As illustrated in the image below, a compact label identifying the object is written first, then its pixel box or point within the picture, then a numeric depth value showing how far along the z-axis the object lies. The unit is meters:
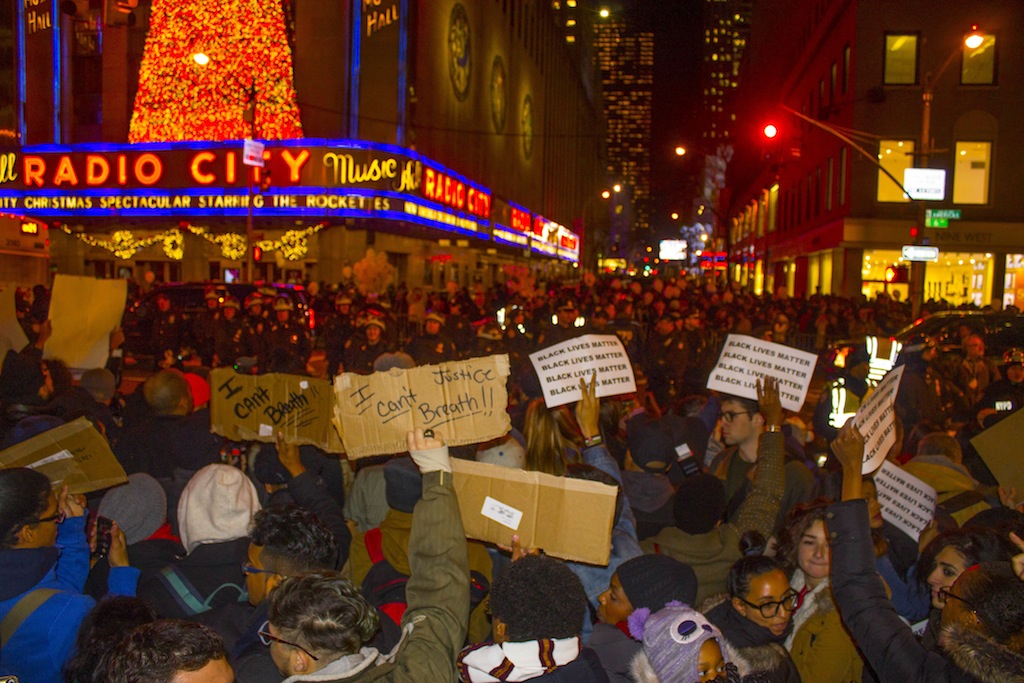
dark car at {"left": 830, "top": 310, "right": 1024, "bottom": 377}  11.52
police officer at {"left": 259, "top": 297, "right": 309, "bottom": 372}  12.64
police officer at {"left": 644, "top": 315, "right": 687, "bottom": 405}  12.10
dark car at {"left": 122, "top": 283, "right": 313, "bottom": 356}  17.42
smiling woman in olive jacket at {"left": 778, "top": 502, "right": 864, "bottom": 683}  3.38
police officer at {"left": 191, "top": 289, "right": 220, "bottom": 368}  15.30
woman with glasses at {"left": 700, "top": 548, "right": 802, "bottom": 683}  3.25
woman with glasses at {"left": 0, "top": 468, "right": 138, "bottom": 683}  2.98
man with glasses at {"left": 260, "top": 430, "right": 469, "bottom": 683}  2.58
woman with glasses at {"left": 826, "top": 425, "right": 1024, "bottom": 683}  2.37
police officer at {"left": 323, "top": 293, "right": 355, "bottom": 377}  14.45
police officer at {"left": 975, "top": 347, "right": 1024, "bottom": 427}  7.60
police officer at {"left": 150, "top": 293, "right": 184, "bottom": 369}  16.10
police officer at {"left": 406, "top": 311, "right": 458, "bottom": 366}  10.73
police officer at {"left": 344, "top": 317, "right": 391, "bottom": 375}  10.96
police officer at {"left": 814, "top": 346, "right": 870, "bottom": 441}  8.41
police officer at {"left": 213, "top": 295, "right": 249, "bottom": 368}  13.70
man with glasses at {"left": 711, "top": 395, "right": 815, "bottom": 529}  4.95
